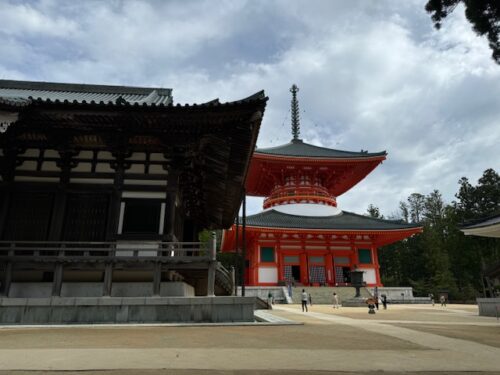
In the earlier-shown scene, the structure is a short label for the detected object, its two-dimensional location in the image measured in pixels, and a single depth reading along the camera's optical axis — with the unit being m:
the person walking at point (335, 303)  22.95
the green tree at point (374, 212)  65.90
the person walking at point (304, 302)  19.55
